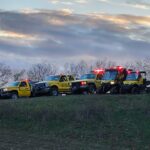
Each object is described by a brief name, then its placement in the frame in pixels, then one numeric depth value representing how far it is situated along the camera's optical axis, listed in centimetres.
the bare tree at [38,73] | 10741
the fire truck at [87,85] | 4247
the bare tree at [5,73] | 10848
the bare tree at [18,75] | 10788
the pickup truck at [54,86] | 4332
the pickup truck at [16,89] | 4194
